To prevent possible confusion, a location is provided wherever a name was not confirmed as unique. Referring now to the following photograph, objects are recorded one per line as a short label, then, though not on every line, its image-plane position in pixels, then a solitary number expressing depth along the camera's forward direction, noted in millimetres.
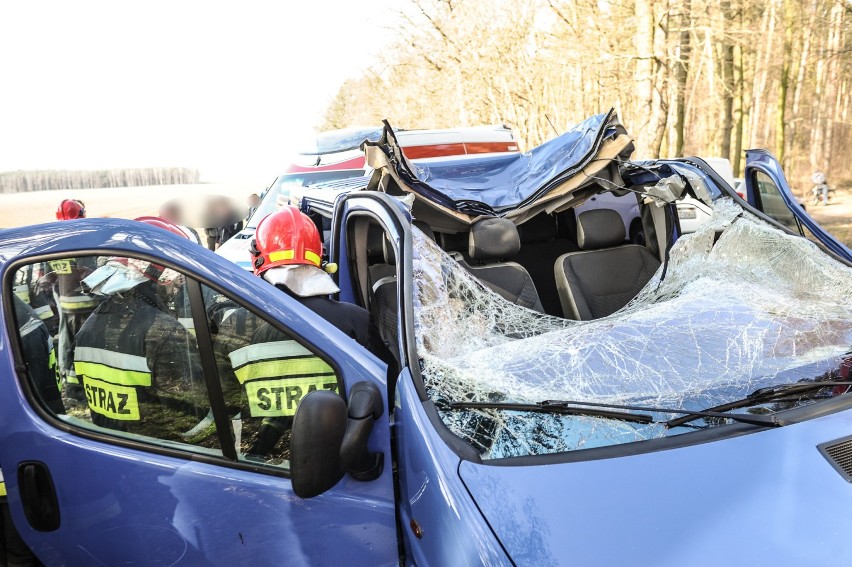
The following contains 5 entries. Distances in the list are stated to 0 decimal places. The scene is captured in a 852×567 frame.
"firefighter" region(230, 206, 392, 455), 2172
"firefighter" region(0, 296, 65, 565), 2271
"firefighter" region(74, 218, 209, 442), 2197
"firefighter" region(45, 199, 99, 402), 2279
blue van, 1650
